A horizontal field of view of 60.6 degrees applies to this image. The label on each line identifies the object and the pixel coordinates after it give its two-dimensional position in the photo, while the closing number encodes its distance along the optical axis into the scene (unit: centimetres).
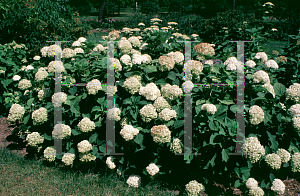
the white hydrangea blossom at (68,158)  336
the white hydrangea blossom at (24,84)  405
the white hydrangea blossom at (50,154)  351
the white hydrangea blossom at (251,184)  282
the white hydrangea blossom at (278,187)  280
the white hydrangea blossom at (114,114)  314
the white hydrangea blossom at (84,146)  322
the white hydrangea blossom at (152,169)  299
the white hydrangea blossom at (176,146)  292
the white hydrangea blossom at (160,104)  302
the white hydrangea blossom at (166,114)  291
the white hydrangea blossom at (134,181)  316
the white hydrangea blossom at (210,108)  271
